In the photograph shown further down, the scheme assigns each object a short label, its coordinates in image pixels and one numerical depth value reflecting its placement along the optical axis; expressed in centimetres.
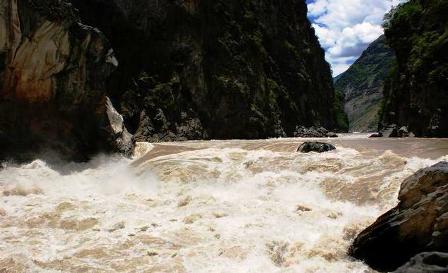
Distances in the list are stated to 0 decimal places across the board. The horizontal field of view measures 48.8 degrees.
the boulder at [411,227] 945
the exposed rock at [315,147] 2132
